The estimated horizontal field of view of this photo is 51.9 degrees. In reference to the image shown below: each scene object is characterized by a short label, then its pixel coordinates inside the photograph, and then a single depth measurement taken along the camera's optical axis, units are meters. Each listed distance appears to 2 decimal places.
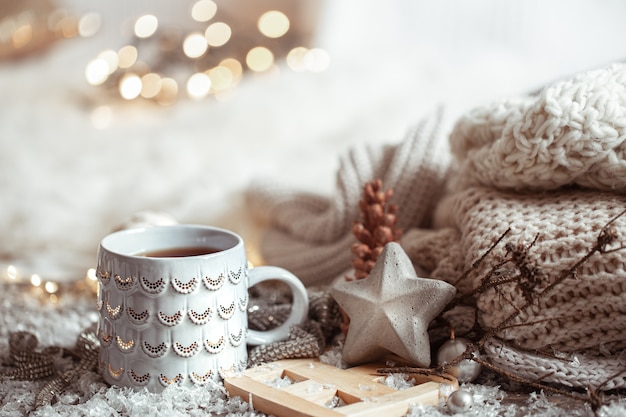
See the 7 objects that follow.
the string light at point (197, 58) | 1.58
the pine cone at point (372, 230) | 0.67
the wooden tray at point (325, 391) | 0.50
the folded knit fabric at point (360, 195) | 0.82
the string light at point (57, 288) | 0.85
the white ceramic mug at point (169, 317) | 0.54
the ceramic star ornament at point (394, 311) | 0.56
